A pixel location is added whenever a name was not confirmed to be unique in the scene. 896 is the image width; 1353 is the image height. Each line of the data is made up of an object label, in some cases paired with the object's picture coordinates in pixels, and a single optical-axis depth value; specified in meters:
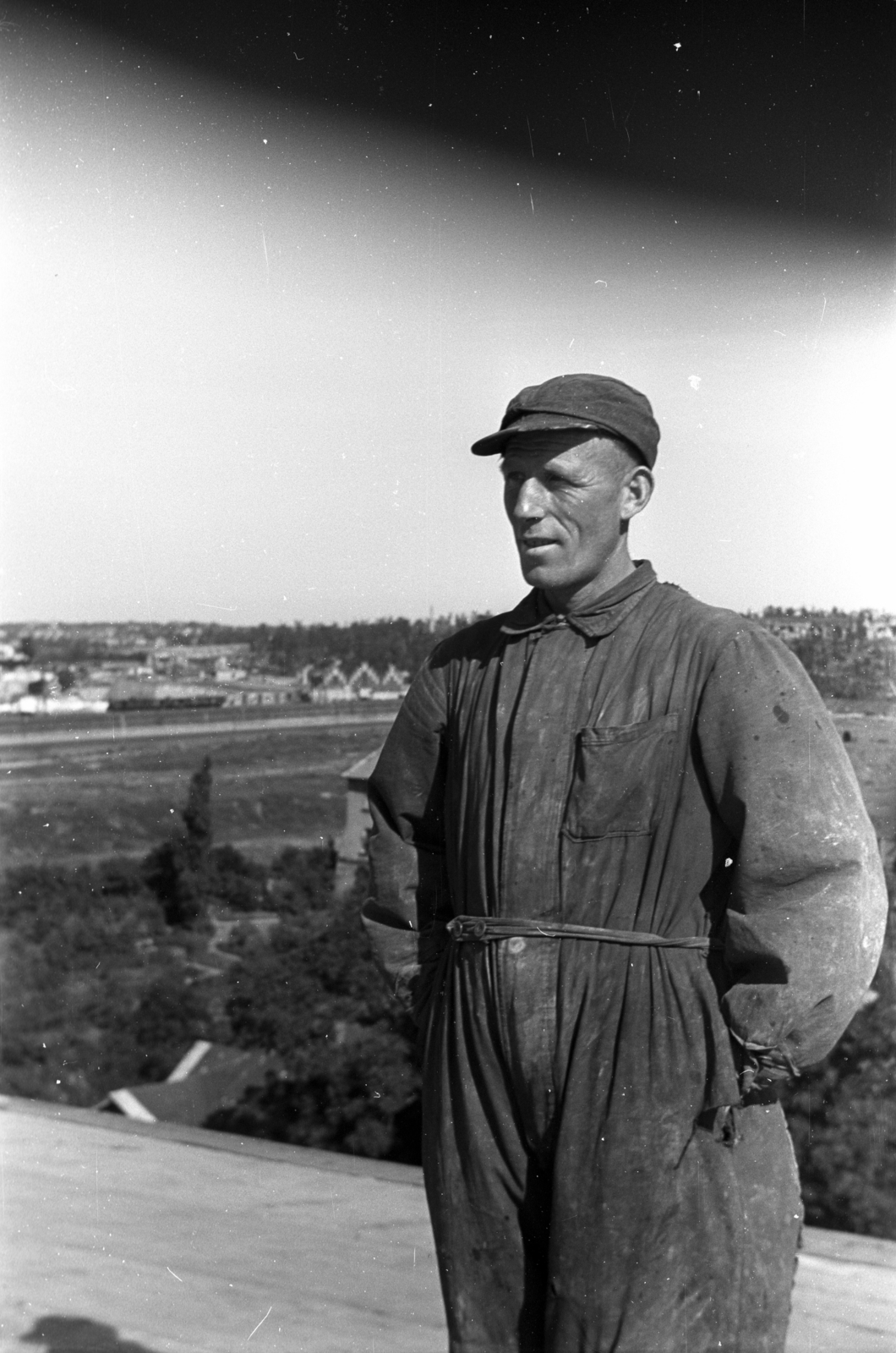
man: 2.60
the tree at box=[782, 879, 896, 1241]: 9.26
